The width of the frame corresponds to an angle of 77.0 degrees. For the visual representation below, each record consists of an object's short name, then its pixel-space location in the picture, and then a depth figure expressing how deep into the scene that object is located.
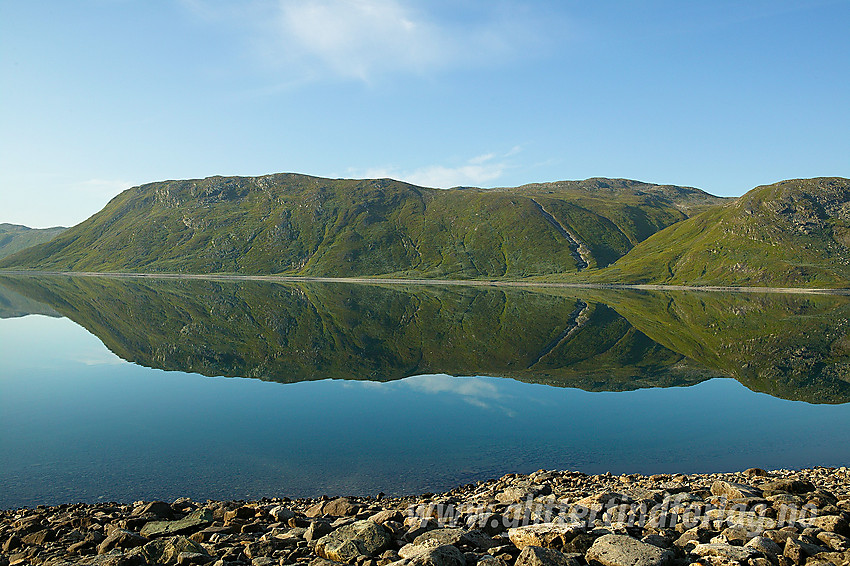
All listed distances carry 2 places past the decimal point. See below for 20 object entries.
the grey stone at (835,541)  13.65
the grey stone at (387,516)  17.27
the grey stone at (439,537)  14.12
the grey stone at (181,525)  17.31
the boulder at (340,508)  21.05
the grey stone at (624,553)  12.87
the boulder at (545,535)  14.04
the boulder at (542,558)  12.46
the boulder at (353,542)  14.20
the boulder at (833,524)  14.79
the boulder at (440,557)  12.50
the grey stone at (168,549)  14.27
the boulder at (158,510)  19.27
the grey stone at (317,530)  15.93
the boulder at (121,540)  15.55
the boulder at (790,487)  19.80
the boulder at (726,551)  12.83
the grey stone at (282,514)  18.61
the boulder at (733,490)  19.28
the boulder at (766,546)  12.96
